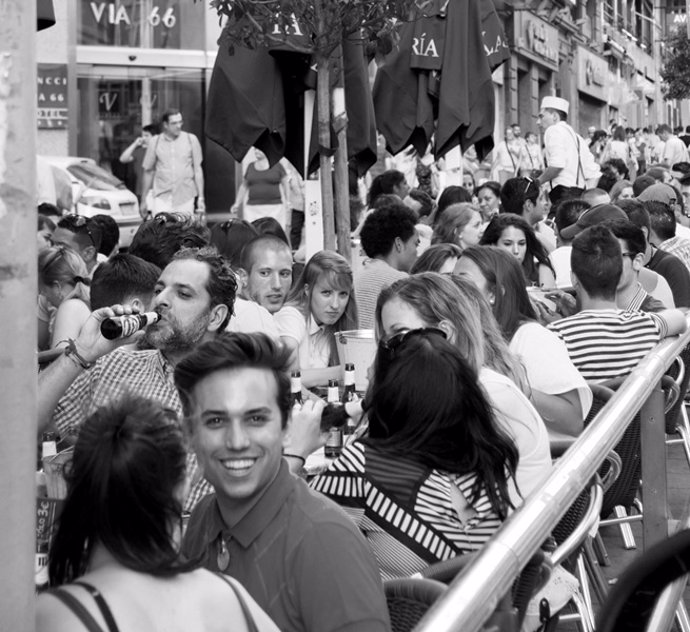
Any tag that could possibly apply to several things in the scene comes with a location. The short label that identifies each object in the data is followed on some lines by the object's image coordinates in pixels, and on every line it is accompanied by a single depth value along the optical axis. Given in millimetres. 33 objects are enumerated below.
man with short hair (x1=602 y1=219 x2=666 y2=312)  7230
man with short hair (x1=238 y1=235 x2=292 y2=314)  6906
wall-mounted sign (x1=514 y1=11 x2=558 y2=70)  36844
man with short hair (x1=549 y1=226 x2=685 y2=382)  5914
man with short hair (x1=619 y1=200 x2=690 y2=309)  8664
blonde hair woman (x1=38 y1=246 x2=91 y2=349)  6383
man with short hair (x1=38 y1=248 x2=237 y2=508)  4215
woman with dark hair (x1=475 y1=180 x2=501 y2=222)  13781
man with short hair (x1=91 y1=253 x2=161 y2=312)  5102
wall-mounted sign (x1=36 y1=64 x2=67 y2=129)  20781
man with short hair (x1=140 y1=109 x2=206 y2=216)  16672
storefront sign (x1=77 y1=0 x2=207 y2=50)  21438
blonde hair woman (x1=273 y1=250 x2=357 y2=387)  6684
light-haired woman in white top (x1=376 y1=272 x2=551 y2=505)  4086
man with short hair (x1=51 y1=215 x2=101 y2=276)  8602
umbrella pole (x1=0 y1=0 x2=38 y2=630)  1766
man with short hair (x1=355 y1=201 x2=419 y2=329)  8125
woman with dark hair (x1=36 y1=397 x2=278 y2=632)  2111
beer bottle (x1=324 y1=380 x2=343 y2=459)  4793
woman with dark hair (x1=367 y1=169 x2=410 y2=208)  13523
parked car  17953
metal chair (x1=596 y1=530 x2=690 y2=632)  2084
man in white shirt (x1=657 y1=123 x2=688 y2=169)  27641
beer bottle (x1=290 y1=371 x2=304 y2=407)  4996
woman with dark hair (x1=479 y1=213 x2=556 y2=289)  8258
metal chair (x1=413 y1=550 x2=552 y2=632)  2340
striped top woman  3377
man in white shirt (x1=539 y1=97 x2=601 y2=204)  14492
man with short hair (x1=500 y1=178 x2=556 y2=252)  10961
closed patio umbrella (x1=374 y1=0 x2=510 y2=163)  10500
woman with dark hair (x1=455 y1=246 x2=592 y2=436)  5156
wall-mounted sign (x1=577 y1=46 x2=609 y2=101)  46188
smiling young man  2617
